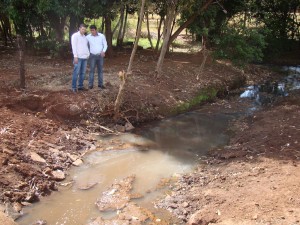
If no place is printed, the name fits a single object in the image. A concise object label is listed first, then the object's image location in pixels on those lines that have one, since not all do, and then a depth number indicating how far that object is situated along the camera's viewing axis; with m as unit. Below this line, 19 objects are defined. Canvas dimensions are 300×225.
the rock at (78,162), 8.03
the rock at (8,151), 7.33
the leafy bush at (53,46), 14.35
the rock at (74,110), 9.79
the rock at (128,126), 10.07
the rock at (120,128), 9.94
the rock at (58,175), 7.32
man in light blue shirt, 9.94
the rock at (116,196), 6.59
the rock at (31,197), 6.52
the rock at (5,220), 5.34
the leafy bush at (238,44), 13.76
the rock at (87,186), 7.16
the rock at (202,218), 5.84
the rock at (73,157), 8.16
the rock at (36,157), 7.56
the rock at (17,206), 6.23
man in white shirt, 9.65
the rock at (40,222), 6.00
